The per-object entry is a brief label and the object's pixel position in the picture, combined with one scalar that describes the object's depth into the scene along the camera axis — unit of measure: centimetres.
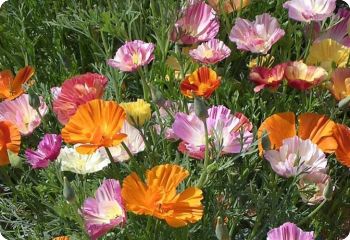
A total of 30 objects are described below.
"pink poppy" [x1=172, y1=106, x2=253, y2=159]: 82
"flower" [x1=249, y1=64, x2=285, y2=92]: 93
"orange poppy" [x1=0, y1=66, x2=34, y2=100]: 98
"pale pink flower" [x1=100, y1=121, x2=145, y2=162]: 86
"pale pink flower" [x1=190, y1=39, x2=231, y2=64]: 94
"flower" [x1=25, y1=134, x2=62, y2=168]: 82
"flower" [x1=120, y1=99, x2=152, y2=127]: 82
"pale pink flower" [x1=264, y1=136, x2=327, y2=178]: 81
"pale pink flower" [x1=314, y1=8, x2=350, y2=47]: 105
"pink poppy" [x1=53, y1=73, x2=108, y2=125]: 88
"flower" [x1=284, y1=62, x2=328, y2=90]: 92
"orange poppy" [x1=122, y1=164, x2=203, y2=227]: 75
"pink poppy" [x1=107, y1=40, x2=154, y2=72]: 93
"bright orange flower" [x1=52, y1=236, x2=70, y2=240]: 82
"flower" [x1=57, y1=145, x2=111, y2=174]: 84
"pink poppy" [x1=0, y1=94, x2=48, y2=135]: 93
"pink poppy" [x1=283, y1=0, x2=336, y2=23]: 99
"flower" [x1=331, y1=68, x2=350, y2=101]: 92
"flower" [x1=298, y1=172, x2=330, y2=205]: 85
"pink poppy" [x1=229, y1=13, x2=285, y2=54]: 98
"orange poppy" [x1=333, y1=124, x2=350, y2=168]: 85
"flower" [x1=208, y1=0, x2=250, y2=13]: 105
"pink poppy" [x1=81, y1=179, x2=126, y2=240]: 78
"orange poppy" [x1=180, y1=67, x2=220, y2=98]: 87
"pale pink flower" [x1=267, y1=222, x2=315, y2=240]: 76
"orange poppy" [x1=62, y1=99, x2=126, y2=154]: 78
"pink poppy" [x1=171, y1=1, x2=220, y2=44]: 101
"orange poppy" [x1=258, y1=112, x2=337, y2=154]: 86
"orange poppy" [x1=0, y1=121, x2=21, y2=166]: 86
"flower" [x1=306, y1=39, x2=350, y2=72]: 101
